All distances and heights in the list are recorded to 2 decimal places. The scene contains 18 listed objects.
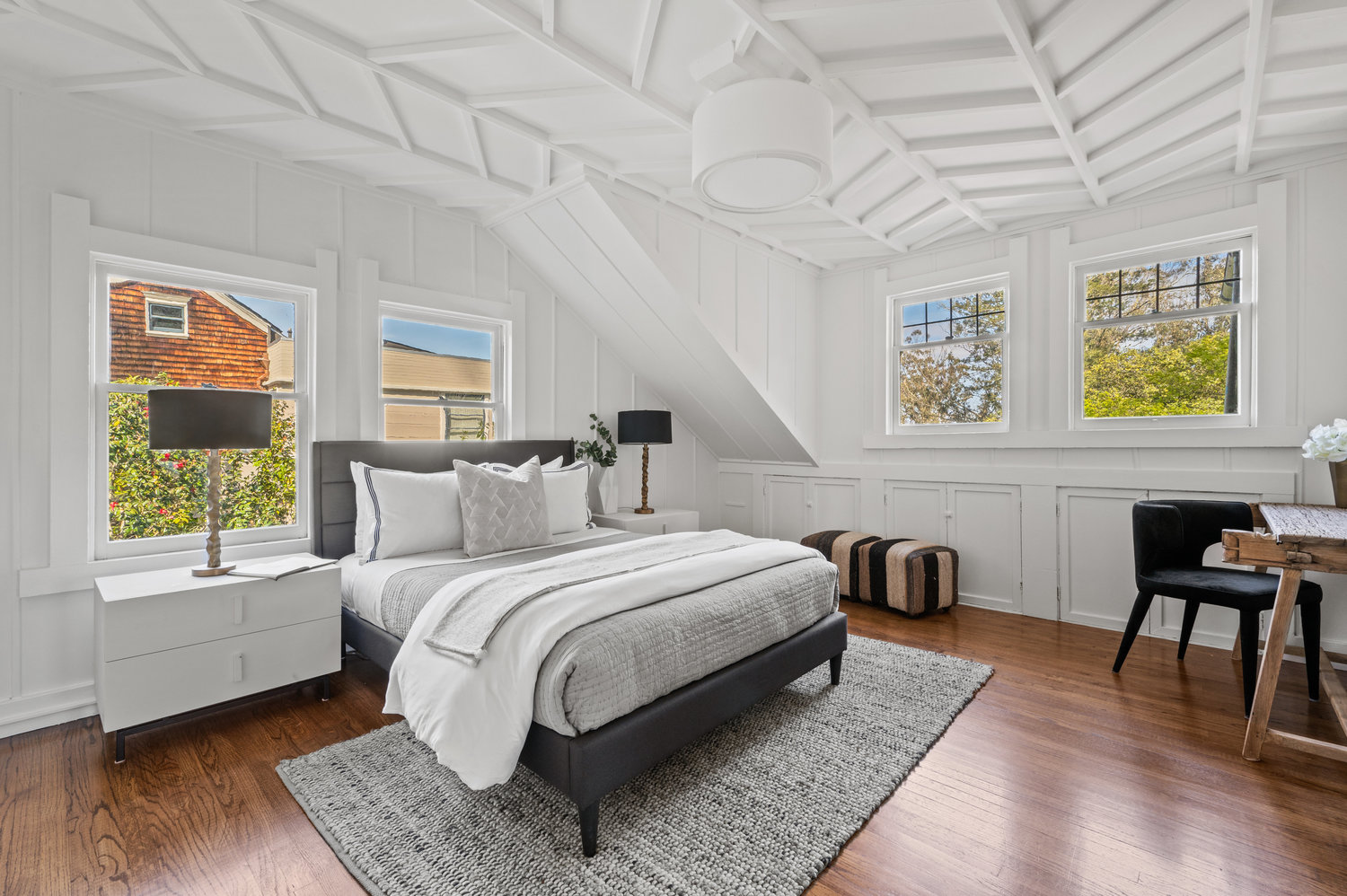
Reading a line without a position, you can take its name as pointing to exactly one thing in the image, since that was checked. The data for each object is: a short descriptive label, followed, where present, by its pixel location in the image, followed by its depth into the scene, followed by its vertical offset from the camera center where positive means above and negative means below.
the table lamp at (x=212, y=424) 2.28 +0.09
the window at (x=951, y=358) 4.08 +0.62
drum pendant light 2.08 +1.07
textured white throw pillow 2.86 -0.31
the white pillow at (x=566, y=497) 3.42 -0.30
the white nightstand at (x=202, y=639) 2.12 -0.73
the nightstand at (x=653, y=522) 4.08 -0.52
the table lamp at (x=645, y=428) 4.28 +0.13
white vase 4.43 -0.32
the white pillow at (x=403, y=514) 2.82 -0.32
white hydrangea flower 2.53 +0.02
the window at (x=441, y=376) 3.51 +0.42
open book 2.40 -0.50
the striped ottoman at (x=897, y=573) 3.75 -0.80
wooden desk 1.94 -0.37
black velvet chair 2.49 -0.58
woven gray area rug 1.56 -1.09
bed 1.61 -0.80
